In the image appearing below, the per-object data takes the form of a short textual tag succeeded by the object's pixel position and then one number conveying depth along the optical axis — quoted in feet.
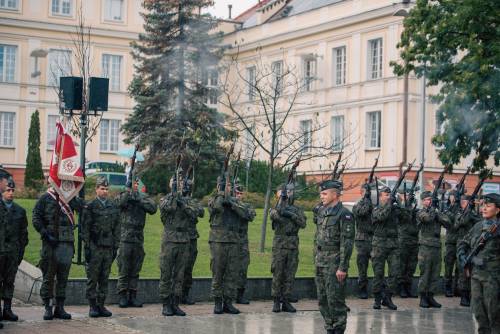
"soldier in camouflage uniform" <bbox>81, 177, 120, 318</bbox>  54.60
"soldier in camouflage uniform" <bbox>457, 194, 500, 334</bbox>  46.19
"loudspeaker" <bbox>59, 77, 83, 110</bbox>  62.85
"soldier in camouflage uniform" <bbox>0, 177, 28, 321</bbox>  52.13
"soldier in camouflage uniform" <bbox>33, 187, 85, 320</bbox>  52.95
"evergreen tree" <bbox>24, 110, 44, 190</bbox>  150.00
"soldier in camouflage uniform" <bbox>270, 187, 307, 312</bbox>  61.26
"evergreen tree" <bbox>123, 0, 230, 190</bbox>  137.18
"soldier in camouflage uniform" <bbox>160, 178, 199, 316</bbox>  56.39
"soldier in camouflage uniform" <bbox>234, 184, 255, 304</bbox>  62.64
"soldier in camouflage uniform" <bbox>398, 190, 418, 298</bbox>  69.67
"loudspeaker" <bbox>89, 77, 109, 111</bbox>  64.34
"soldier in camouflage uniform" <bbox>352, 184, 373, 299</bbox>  68.39
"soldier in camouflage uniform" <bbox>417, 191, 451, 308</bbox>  65.57
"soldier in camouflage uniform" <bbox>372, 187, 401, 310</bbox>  64.39
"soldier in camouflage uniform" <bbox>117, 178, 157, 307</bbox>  58.85
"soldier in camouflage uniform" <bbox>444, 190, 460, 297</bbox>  71.36
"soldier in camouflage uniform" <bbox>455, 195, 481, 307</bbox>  68.08
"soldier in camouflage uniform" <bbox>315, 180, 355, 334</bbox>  47.32
